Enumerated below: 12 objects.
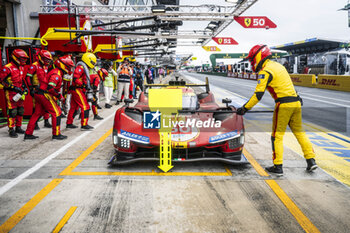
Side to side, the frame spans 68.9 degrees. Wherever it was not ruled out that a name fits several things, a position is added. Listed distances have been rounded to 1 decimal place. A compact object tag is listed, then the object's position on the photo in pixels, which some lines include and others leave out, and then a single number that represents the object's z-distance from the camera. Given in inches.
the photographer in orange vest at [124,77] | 453.1
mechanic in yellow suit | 145.4
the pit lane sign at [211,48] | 937.4
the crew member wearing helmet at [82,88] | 245.6
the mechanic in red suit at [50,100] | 214.8
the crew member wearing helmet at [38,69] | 224.6
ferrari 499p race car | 148.2
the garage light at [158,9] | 433.4
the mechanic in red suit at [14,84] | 230.5
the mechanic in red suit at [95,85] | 320.2
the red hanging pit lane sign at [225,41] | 740.6
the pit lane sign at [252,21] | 493.0
